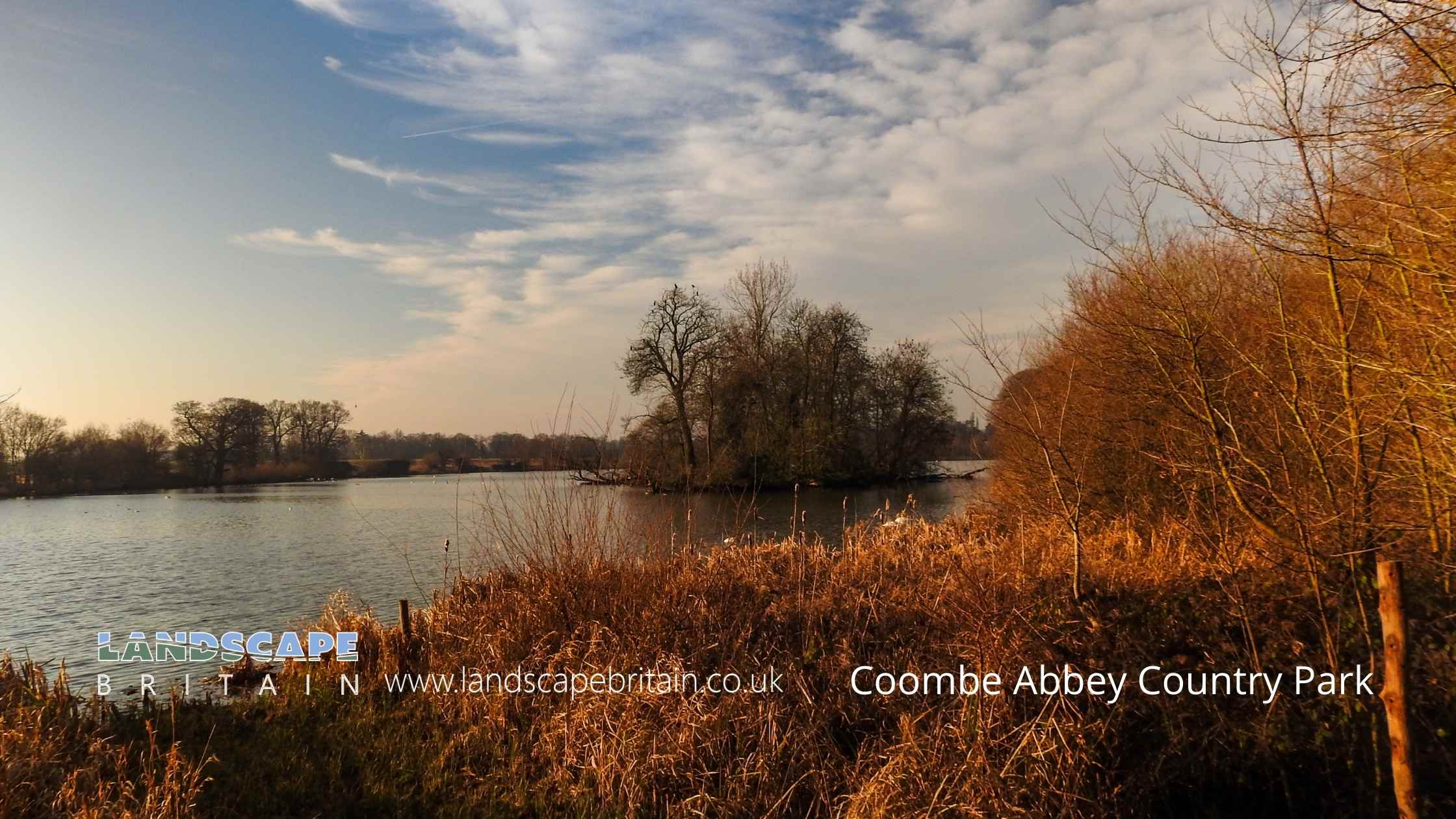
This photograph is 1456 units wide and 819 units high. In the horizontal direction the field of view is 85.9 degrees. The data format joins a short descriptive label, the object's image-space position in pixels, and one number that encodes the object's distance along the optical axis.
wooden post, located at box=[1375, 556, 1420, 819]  3.35
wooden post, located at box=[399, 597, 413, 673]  6.32
